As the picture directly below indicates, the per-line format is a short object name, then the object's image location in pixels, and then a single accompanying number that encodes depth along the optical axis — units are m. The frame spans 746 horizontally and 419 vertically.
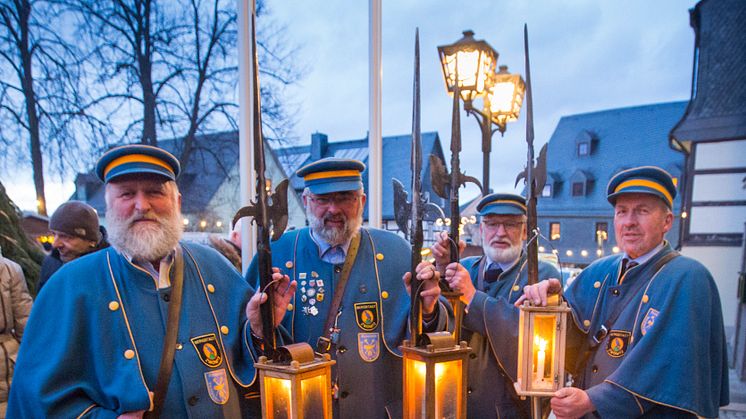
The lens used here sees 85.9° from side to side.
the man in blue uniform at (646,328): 1.51
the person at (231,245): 3.20
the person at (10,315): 2.30
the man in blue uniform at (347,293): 1.70
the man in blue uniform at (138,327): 1.23
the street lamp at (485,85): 2.52
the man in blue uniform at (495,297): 1.80
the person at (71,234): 2.46
